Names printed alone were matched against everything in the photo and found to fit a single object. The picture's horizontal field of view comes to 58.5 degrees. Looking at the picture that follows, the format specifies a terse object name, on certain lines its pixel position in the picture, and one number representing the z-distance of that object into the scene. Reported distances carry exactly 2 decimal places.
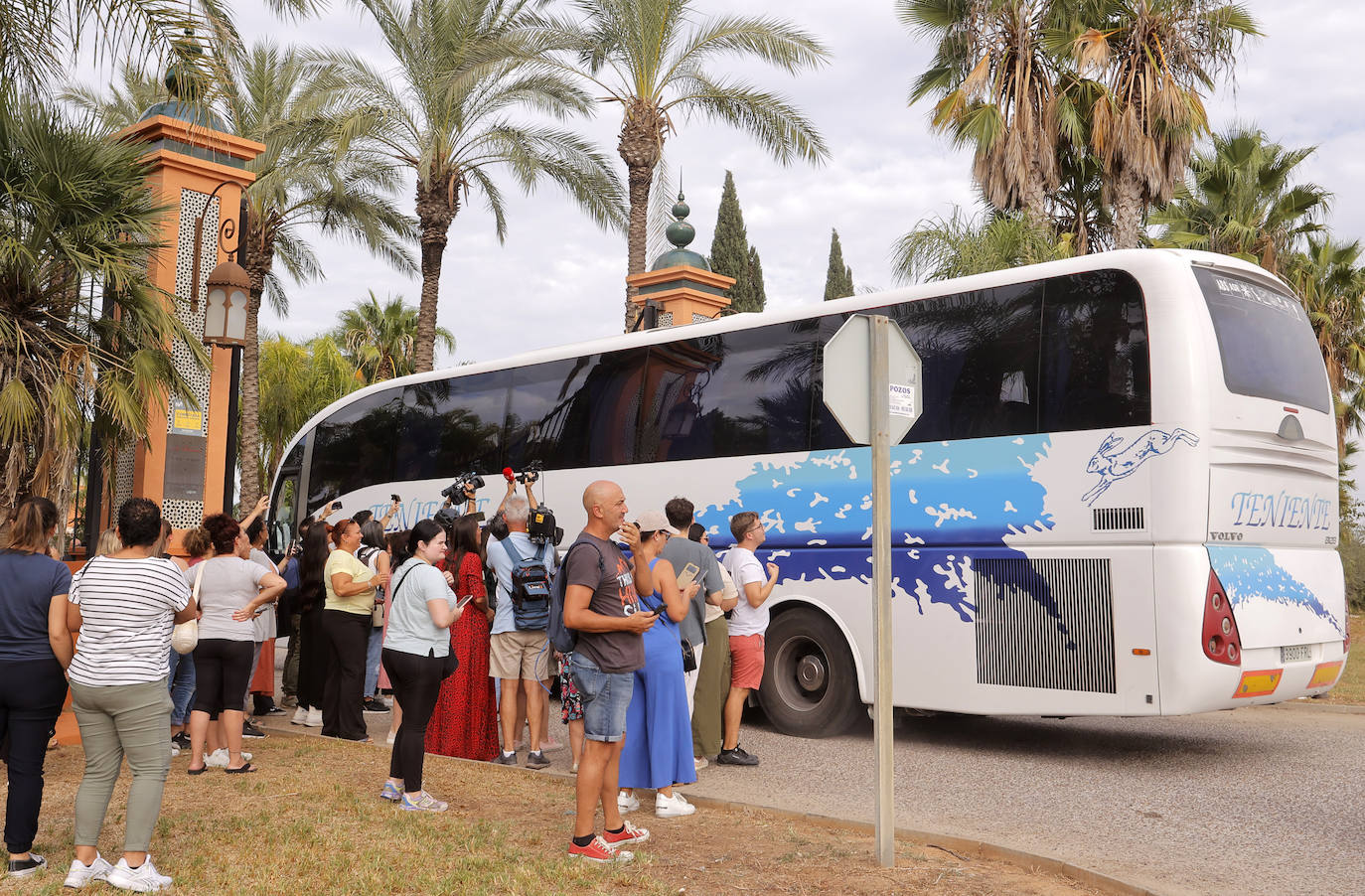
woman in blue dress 6.11
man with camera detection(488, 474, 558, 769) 8.16
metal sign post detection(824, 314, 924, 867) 5.47
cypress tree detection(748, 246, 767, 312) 50.91
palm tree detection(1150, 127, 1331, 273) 25.67
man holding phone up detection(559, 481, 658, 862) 5.49
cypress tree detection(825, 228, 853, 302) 54.38
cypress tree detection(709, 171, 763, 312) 49.50
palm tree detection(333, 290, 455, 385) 45.00
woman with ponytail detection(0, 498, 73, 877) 5.41
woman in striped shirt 5.24
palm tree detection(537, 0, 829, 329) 20.28
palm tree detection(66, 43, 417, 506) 22.41
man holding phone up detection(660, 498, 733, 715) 7.58
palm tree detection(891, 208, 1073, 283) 17.30
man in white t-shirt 8.42
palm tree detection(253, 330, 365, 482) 37.44
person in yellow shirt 8.57
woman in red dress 8.72
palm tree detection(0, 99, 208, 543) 9.69
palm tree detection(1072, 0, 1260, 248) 20.64
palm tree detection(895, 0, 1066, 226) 21.08
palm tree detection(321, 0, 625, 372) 21.38
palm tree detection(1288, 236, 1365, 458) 27.08
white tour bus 8.12
